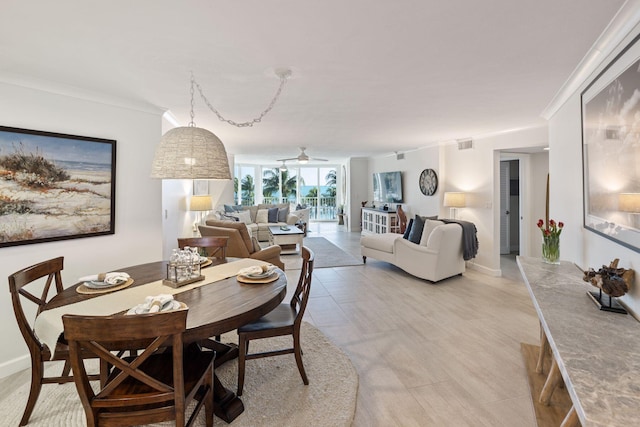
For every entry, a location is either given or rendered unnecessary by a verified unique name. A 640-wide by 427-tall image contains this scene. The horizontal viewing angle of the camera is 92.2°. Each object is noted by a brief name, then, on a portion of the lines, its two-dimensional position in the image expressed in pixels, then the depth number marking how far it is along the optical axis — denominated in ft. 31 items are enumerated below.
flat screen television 25.90
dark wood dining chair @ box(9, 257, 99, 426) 5.77
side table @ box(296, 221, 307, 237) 27.64
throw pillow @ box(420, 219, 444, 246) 15.86
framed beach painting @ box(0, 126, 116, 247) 8.05
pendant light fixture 6.45
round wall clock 21.04
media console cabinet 25.35
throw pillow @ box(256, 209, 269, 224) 27.04
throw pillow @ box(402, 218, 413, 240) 17.64
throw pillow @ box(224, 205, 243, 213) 25.78
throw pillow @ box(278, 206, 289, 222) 27.58
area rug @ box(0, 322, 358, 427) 6.25
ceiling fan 21.39
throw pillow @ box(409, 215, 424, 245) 16.74
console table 3.33
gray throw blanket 15.63
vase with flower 8.62
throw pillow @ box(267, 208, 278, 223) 27.32
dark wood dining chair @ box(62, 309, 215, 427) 3.94
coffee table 21.36
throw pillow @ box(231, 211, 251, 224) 24.73
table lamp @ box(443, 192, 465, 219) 18.03
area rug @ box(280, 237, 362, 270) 18.73
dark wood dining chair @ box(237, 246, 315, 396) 6.88
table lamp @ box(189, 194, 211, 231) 18.56
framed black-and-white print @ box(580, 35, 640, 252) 5.32
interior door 21.45
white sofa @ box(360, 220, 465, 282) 14.82
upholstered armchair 14.28
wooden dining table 5.03
